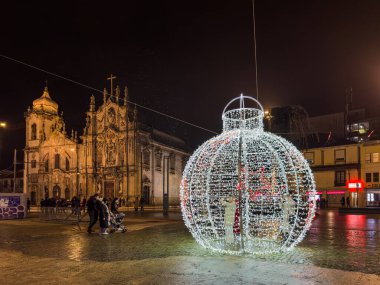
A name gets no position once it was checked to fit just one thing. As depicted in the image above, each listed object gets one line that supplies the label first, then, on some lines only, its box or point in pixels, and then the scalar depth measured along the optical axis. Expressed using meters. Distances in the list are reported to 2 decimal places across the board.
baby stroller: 18.59
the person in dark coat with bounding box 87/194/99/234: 18.64
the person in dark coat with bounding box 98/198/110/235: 17.80
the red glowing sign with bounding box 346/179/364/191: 46.53
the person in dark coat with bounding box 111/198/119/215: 20.12
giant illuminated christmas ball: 11.79
